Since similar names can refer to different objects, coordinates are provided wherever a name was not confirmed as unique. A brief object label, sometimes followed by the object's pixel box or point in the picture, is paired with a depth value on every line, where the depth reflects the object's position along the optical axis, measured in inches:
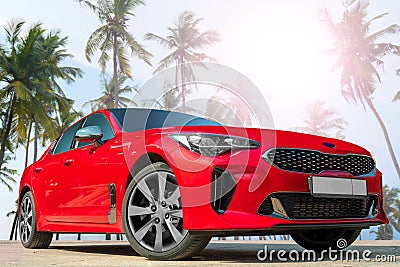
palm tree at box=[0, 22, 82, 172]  1162.0
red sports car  153.0
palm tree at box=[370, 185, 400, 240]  2543.1
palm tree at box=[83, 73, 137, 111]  1763.0
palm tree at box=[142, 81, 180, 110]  1386.1
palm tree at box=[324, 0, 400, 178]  1568.7
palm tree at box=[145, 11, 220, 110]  1612.9
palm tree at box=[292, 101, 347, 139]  1955.0
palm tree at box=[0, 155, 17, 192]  1883.7
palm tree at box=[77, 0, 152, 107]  1402.6
